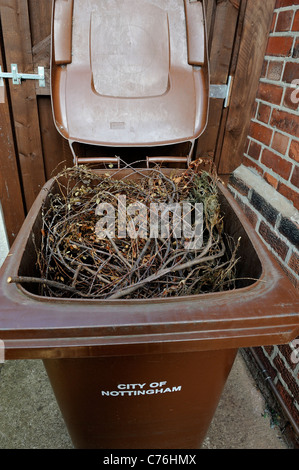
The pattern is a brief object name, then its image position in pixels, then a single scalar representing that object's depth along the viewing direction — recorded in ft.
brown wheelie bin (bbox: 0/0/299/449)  2.49
